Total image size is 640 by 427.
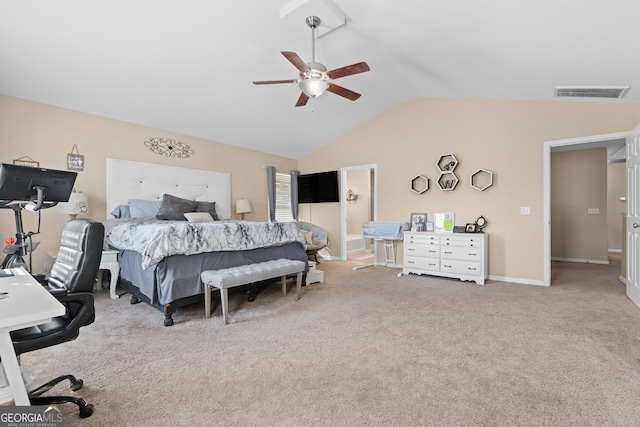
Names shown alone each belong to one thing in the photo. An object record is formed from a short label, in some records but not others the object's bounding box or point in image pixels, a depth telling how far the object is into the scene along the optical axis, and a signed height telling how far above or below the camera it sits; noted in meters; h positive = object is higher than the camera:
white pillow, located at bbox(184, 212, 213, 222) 4.43 -0.05
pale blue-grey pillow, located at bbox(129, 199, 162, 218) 4.23 +0.08
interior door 3.34 -0.07
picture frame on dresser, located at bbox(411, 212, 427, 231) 5.30 -0.17
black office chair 1.48 -0.44
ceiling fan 2.75 +1.31
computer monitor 1.84 +0.20
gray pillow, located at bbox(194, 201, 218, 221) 4.89 +0.08
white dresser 4.50 -0.69
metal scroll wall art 4.75 +1.10
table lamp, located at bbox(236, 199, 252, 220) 5.69 +0.11
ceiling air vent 3.41 +1.44
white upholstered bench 2.85 -0.65
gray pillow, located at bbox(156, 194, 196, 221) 4.32 +0.08
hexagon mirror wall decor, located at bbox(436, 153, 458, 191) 5.04 +0.68
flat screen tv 6.62 +0.57
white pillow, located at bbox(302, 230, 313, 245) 6.13 -0.50
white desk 0.95 -0.33
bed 2.88 -0.24
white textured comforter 2.83 -0.26
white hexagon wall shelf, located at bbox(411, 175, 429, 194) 5.37 +0.51
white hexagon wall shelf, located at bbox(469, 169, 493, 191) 4.73 +0.52
